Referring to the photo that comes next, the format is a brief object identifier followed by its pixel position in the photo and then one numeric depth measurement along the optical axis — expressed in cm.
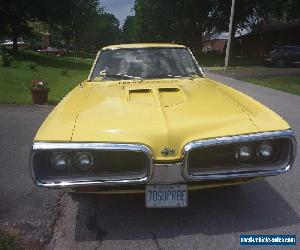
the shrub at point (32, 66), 1480
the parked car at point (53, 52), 3107
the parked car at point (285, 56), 1778
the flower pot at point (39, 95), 737
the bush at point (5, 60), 1484
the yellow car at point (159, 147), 209
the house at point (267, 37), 2515
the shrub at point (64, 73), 1372
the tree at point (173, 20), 2851
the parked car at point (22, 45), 3833
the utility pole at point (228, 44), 1709
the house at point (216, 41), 5145
